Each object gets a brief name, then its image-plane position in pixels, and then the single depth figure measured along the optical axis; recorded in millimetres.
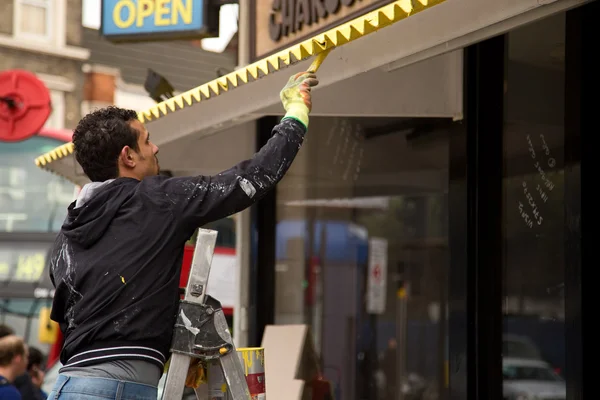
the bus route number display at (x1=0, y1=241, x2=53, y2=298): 24580
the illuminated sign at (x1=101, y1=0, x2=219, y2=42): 12886
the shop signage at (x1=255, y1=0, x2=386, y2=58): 9233
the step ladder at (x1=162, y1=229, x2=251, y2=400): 5235
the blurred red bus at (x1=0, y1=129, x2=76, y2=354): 24592
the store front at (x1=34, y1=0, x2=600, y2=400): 7870
